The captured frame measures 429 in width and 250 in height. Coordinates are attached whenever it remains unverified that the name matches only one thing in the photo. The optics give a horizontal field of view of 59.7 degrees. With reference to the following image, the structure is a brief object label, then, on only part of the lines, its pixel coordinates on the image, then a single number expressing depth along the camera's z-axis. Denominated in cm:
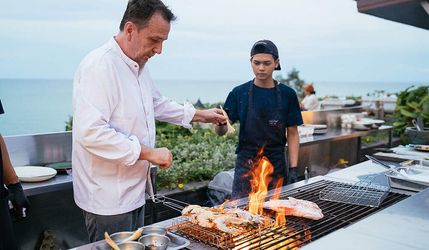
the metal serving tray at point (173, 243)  182
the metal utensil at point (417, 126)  521
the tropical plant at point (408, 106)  837
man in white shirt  245
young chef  410
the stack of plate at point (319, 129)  703
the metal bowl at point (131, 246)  180
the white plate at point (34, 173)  354
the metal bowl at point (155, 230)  201
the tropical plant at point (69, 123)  852
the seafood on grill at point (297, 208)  237
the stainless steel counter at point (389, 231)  157
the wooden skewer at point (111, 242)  177
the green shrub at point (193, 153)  554
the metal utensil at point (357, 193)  271
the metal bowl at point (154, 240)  188
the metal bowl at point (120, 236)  192
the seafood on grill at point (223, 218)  208
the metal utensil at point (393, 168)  311
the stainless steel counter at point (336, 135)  631
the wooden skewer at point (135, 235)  189
